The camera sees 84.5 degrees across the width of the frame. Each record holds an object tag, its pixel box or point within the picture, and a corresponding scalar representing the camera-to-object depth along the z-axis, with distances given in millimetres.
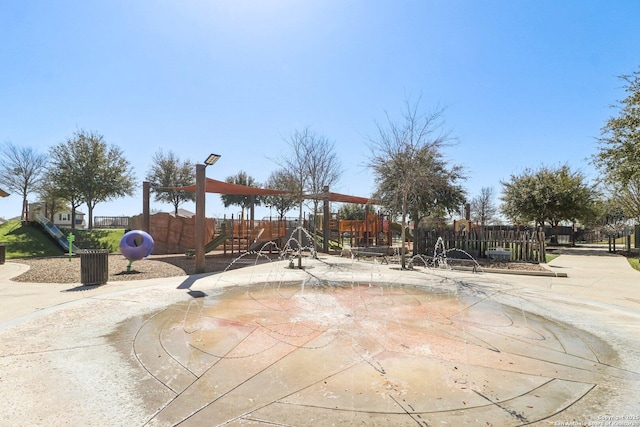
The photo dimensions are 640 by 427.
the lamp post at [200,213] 11469
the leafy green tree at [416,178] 13258
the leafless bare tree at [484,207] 51500
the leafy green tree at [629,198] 23406
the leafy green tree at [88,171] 24156
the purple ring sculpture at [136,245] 11594
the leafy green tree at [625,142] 13234
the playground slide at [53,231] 19547
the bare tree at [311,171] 20219
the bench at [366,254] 17381
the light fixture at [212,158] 11133
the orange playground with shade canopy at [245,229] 15250
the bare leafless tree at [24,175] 32469
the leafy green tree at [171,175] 33531
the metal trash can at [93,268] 9102
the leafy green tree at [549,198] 26969
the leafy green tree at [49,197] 25375
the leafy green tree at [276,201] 34812
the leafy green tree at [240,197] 39812
